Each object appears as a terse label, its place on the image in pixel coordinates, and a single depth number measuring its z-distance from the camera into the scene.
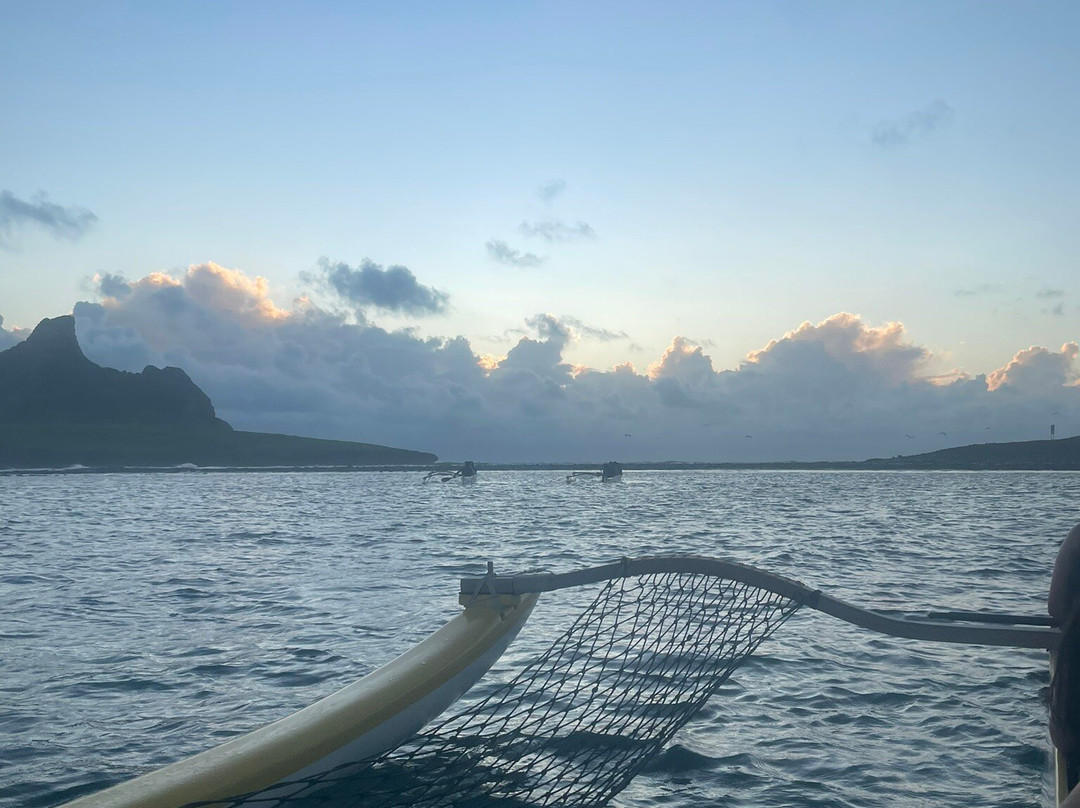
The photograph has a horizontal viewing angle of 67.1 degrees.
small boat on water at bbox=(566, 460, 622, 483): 128.62
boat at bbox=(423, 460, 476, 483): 130.00
